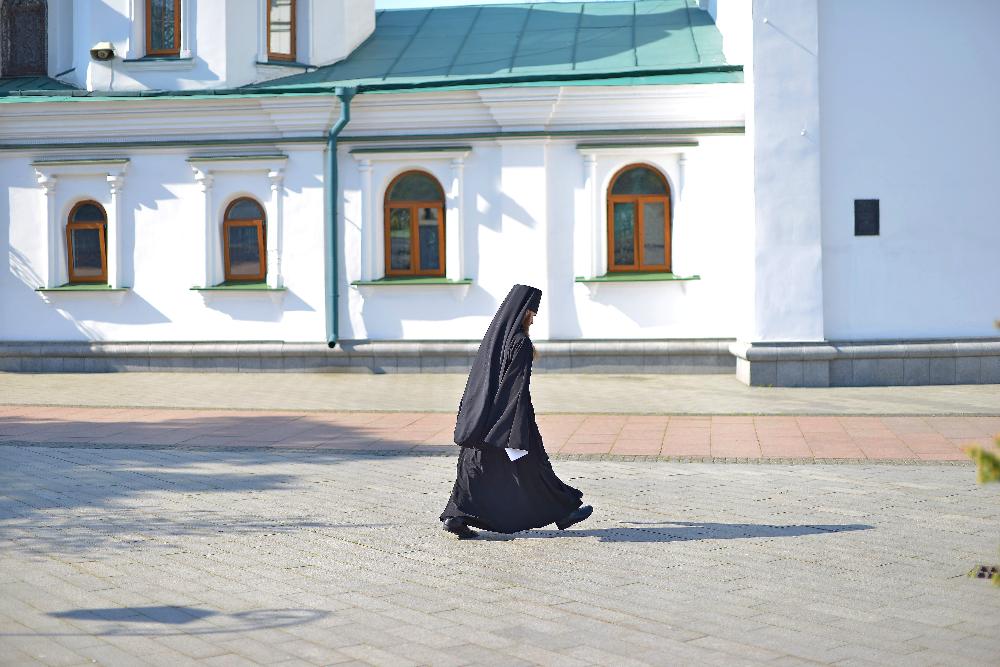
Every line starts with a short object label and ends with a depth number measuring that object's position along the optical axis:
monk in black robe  7.64
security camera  20.28
